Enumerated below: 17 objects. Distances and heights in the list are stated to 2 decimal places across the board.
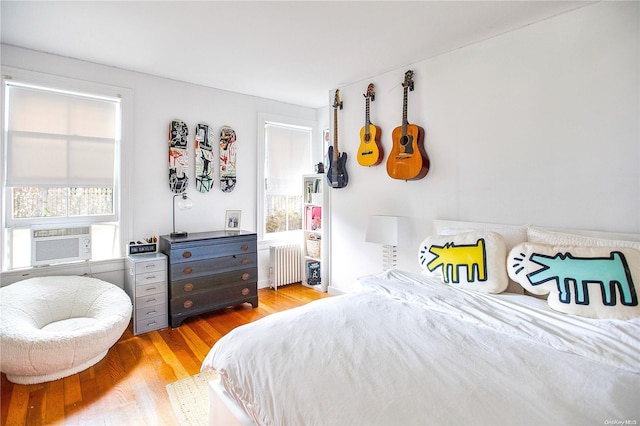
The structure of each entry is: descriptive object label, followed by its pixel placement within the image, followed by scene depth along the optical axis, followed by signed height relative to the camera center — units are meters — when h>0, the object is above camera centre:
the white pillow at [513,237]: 2.08 -0.16
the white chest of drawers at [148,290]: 2.82 -0.71
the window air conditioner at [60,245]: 2.69 -0.28
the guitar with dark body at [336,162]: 3.61 +0.60
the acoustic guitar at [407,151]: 2.83 +0.58
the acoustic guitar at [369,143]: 3.24 +0.74
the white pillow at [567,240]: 1.74 -0.16
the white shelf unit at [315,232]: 3.97 -0.24
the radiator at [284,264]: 4.13 -0.69
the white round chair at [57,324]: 1.95 -0.79
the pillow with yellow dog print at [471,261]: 1.96 -0.31
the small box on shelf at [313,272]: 4.28 -0.80
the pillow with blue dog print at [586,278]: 1.53 -0.34
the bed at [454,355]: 0.95 -0.57
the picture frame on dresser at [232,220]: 3.77 -0.08
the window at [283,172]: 4.25 +0.58
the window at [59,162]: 2.66 +0.47
